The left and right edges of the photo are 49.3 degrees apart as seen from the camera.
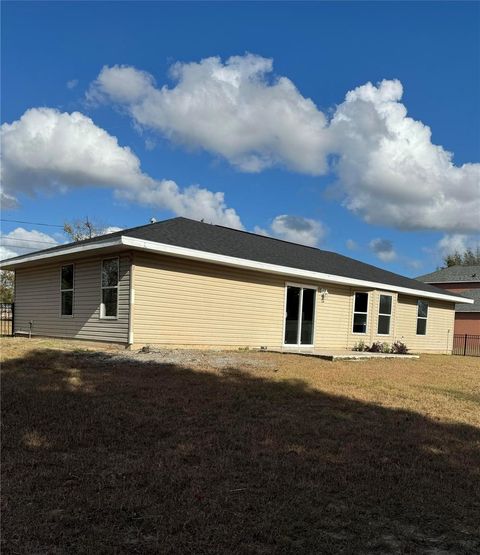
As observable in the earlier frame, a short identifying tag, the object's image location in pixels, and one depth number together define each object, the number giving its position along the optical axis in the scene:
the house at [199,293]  12.44
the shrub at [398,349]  18.35
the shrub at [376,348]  17.82
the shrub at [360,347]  18.03
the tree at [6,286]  37.41
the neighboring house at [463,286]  34.49
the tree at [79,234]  39.66
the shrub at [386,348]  18.26
